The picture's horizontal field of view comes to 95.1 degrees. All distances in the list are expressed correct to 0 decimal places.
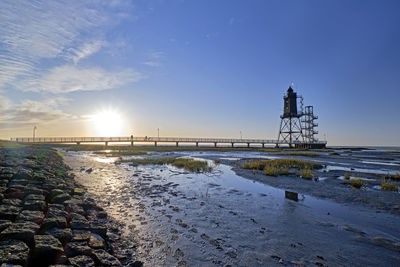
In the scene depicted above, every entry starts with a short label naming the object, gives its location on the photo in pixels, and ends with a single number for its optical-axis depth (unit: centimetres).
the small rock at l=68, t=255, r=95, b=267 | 303
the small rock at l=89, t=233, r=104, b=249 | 379
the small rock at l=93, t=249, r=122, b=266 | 332
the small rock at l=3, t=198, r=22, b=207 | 489
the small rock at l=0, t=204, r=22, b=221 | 420
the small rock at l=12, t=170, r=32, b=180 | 742
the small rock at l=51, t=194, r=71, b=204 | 604
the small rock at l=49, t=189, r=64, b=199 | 650
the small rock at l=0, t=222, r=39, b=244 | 344
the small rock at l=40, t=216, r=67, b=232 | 412
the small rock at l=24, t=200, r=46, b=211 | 497
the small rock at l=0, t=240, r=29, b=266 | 281
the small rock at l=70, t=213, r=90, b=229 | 448
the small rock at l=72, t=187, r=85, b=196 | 756
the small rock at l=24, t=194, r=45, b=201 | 550
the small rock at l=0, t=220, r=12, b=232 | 372
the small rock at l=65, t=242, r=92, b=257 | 340
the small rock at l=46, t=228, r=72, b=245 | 379
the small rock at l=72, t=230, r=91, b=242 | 388
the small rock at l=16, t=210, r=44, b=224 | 421
